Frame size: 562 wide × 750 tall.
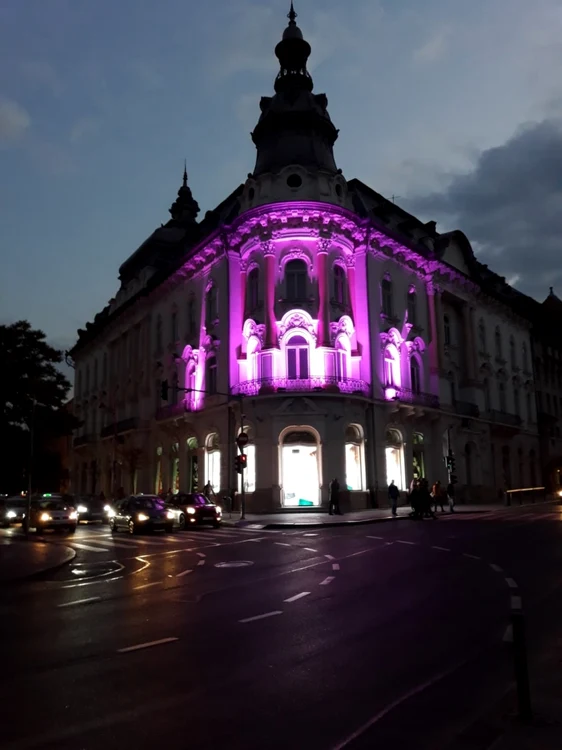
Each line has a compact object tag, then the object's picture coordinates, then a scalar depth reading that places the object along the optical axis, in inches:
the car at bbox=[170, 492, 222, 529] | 1152.2
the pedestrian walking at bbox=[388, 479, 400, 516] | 1251.8
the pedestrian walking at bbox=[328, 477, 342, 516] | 1299.2
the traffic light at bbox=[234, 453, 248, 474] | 1234.6
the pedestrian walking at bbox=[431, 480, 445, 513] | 1389.4
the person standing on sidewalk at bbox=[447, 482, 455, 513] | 1392.7
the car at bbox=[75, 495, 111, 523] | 1534.2
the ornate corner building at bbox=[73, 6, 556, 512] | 1435.8
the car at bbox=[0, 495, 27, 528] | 1424.7
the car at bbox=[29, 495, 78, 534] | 1155.3
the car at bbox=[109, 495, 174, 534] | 1037.8
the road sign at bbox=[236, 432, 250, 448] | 1264.9
